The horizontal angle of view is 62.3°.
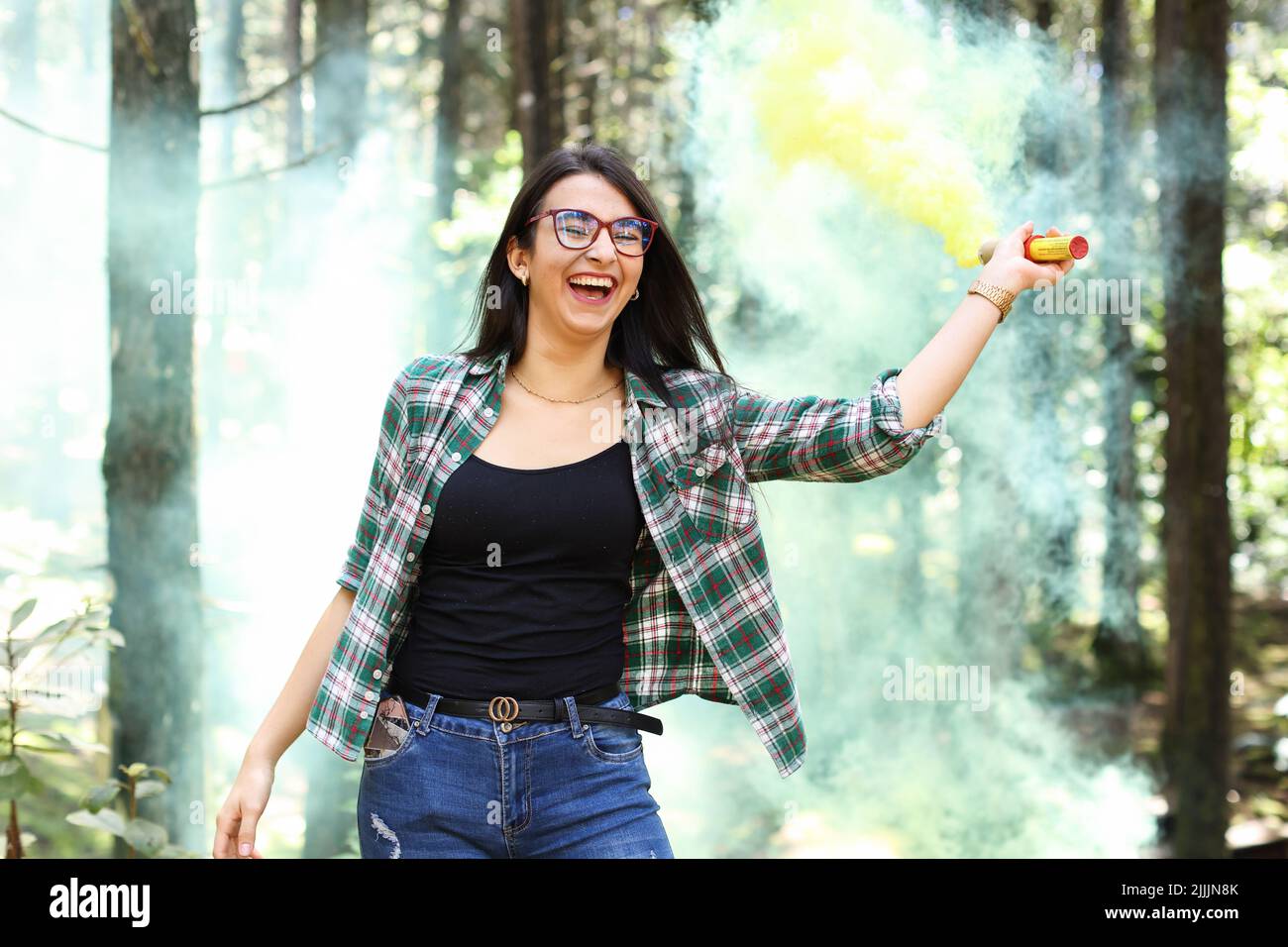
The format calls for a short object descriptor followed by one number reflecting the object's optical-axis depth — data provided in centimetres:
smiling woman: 188
